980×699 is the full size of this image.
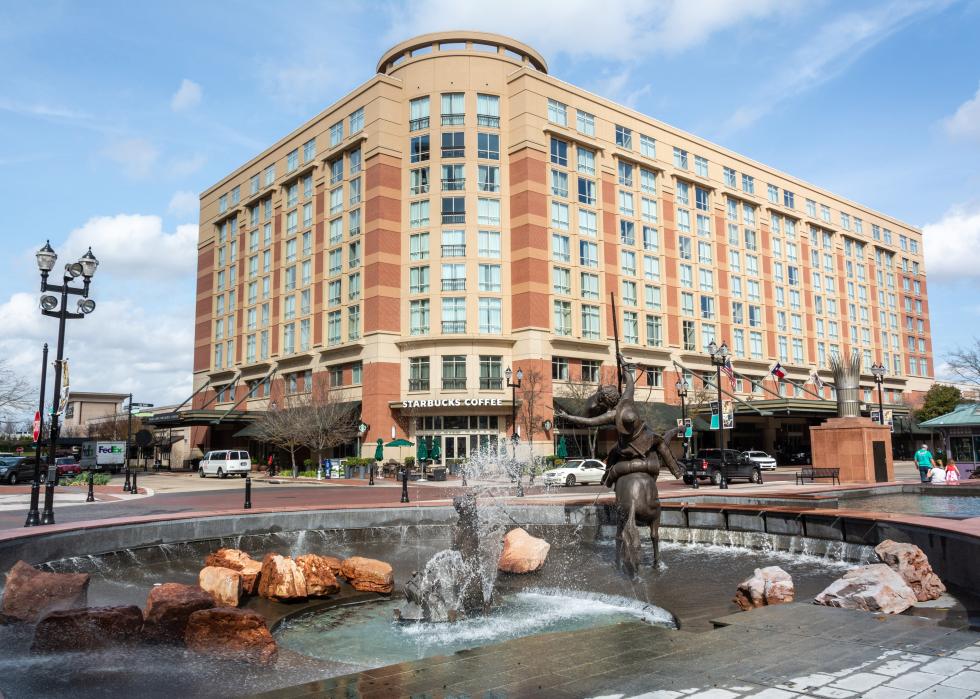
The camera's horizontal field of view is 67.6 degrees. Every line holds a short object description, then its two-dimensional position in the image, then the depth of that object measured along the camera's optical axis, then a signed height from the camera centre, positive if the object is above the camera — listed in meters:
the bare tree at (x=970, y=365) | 44.72 +4.71
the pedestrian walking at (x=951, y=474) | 24.64 -1.10
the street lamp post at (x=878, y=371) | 44.91 +4.39
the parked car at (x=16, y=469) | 41.00 -0.98
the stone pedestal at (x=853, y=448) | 26.16 -0.19
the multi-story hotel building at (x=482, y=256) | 50.06 +14.64
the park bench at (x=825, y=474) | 25.64 -1.09
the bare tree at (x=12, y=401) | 43.06 +2.97
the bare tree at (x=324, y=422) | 47.28 +1.72
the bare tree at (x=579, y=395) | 49.03 +3.35
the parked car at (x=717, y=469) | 32.38 -1.13
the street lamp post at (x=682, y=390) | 38.48 +3.11
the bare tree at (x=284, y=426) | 47.28 +1.50
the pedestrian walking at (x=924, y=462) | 27.58 -0.76
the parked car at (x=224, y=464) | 47.19 -0.93
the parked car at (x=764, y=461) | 49.88 -1.17
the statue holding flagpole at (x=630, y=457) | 10.66 -0.19
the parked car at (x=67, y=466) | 46.22 -0.99
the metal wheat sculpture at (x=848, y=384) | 26.80 +2.13
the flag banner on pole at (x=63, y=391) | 16.97 +1.42
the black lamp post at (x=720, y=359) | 30.98 +3.69
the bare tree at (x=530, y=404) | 46.94 +2.69
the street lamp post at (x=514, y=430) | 40.51 +0.88
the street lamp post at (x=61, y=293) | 16.17 +3.56
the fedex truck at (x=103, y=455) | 57.41 -0.35
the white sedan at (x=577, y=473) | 35.81 -1.35
